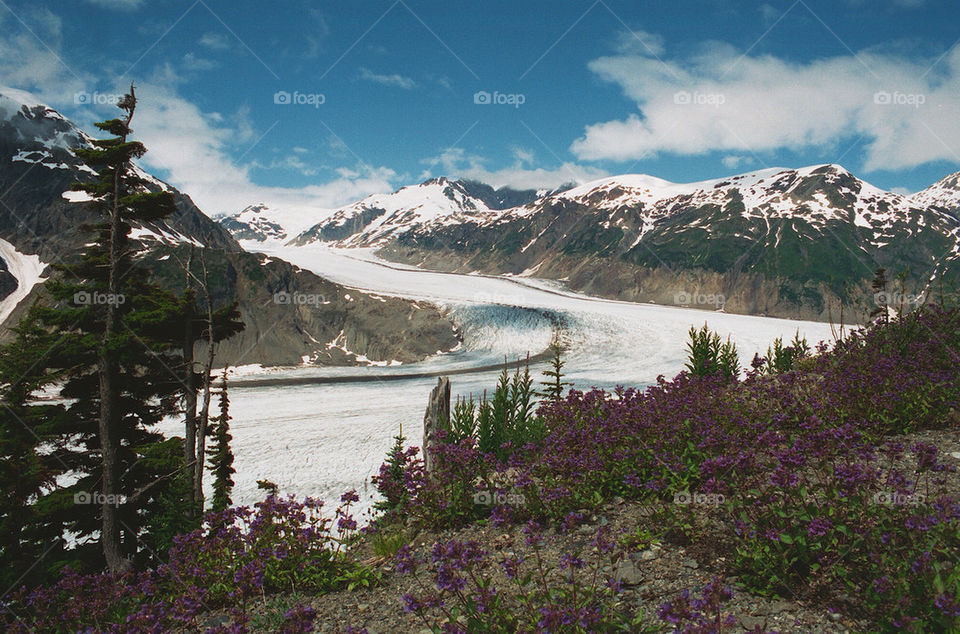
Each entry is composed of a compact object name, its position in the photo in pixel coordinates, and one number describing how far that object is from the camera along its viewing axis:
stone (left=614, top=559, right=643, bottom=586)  4.42
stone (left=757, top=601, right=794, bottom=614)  3.71
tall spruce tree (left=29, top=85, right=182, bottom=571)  10.44
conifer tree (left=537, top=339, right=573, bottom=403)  11.01
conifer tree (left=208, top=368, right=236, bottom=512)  12.76
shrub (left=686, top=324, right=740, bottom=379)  14.71
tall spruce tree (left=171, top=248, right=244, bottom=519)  10.90
